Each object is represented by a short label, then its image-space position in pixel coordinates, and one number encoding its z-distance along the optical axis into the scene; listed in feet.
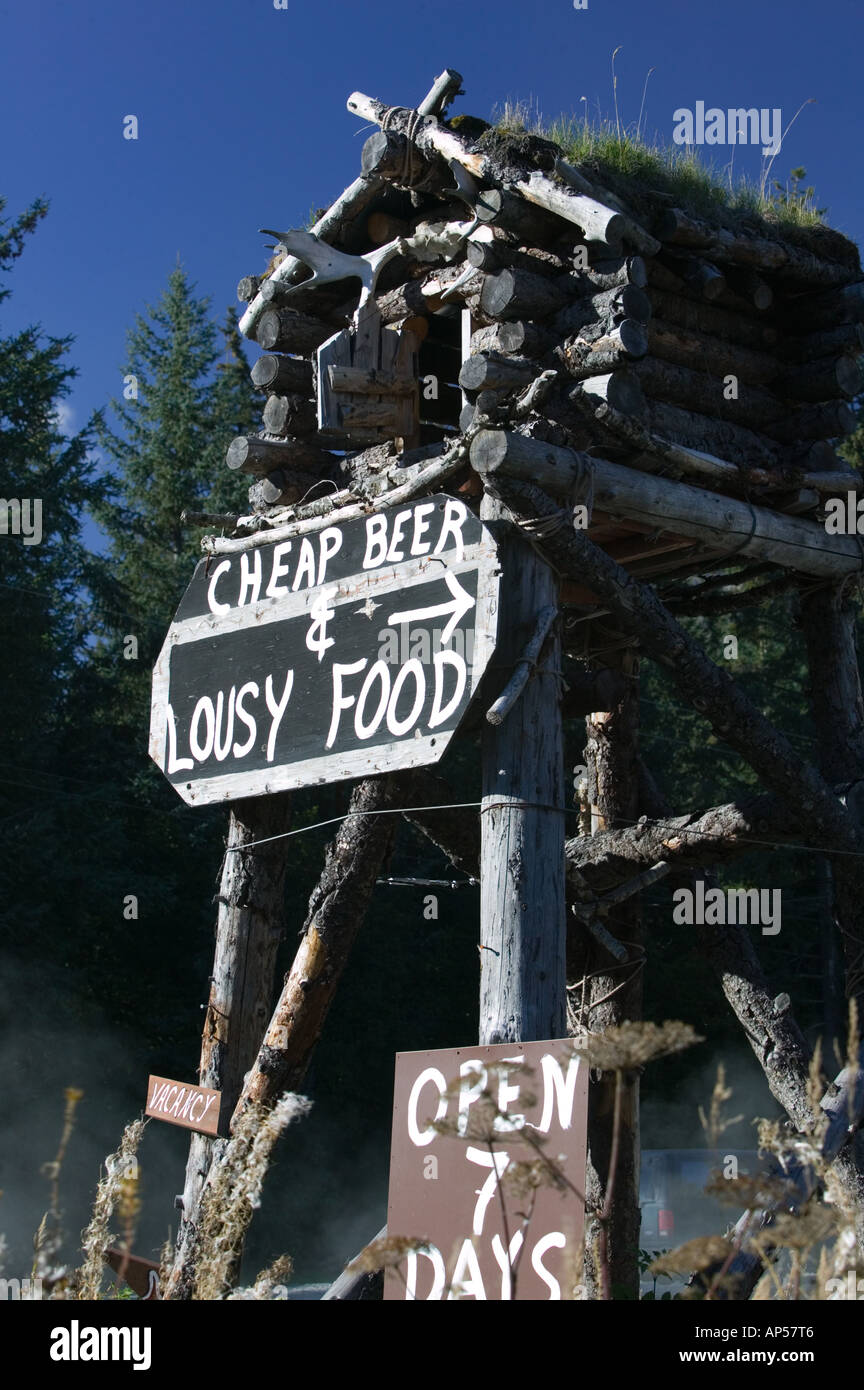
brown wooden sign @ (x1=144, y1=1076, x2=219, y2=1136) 28.22
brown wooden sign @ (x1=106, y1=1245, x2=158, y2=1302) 26.58
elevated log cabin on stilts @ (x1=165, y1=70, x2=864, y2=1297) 23.47
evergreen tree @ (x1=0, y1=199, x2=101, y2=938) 73.03
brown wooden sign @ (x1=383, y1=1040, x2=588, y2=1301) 16.81
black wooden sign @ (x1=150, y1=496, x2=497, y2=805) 22.71
